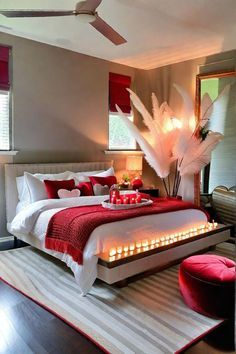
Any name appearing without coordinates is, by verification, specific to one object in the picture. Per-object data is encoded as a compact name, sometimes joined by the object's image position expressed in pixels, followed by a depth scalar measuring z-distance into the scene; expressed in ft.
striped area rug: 6.97
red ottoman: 7.49
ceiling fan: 8.63
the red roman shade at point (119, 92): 18.30
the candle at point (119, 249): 9.30
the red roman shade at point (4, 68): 13.69
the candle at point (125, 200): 11.49
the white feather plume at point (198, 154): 14.51
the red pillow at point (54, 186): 12.82
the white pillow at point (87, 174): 14.59
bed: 8.86
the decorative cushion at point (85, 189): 13.74
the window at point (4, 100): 13.73
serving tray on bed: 11.06
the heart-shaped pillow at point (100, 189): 14.34
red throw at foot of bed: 9.15
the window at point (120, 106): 18.38
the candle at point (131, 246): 9.62
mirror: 15.14
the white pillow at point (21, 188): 13.39
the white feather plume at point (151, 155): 15.01
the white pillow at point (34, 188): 12.74
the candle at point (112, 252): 9.06
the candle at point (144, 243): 10.02
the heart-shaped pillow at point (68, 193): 12.87
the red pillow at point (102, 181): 14.65
